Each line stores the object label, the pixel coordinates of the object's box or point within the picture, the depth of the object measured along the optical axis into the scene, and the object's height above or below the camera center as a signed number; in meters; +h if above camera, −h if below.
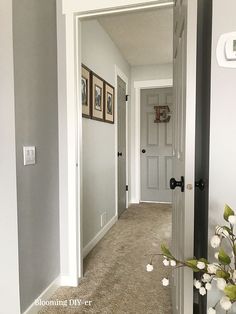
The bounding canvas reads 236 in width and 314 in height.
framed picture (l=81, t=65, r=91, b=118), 2.44 +0.49
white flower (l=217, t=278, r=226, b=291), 0.73 -0.41
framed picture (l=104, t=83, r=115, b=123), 3.18 +0.49
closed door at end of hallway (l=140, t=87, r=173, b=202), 4.64 -0.12
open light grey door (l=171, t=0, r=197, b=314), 1.03 -0.02
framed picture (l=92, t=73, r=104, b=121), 2.73 +0.50
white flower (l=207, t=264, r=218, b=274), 0.80 -0.40
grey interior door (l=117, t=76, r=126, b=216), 3.91 -0.02
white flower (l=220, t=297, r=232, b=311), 0.71 -0.46
